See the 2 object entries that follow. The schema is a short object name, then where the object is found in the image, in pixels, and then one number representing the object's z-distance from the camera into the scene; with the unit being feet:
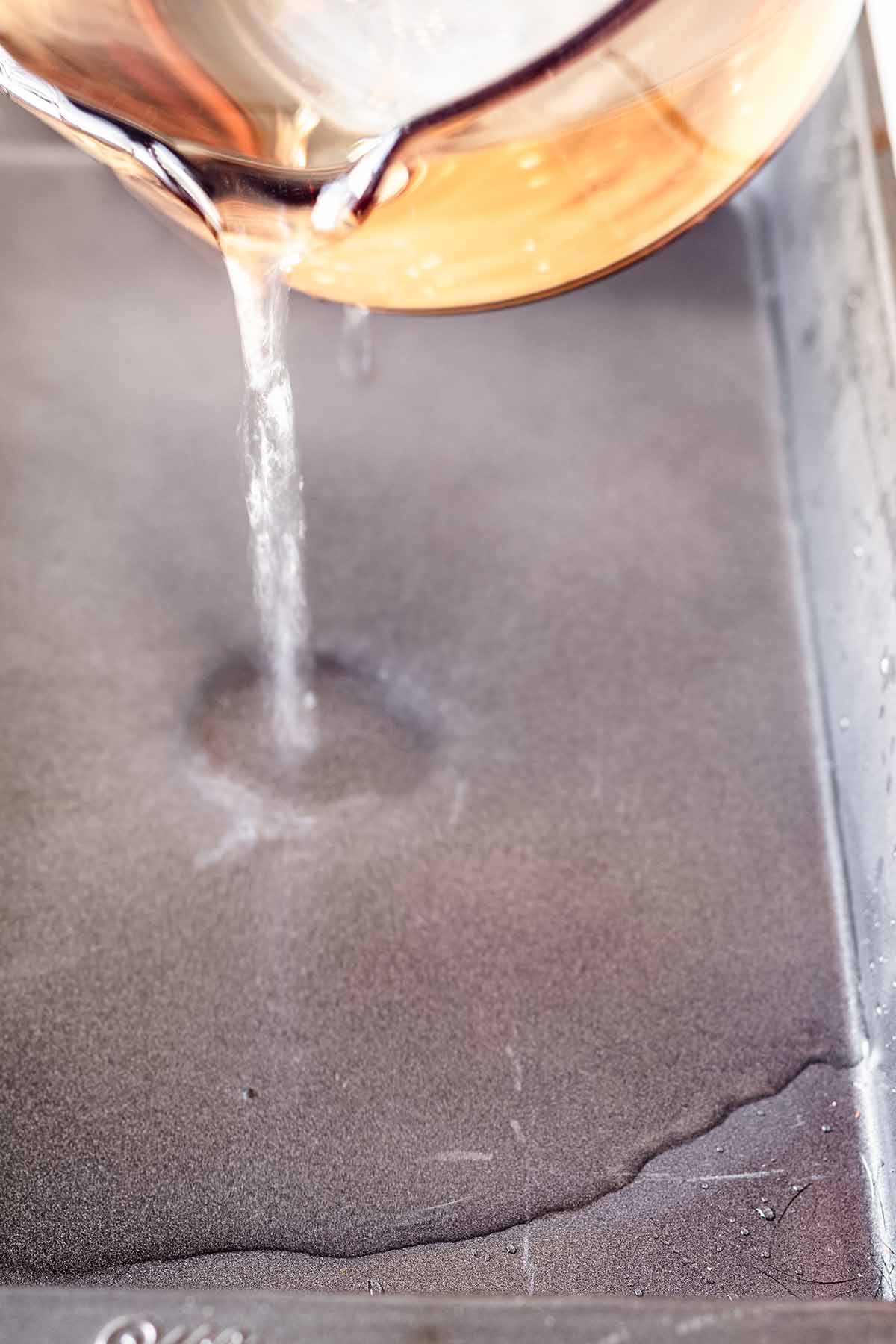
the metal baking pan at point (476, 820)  2.47
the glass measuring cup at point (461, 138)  2.44
